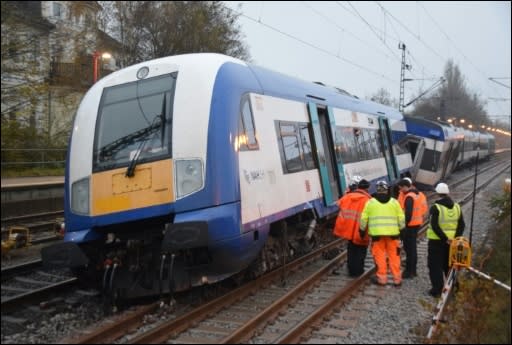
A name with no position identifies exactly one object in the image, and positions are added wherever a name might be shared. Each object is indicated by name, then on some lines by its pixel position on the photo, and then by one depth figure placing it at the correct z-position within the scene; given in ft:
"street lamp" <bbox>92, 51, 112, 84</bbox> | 50.51
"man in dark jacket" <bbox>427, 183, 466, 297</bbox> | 24.47
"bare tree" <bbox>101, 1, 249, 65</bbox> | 70.59
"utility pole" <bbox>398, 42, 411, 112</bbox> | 95.86
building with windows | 51.93
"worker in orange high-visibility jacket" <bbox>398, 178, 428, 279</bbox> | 28.14
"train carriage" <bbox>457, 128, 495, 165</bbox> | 104.61
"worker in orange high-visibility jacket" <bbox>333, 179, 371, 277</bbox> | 28.07
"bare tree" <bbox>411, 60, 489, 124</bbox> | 208.03
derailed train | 20.53
